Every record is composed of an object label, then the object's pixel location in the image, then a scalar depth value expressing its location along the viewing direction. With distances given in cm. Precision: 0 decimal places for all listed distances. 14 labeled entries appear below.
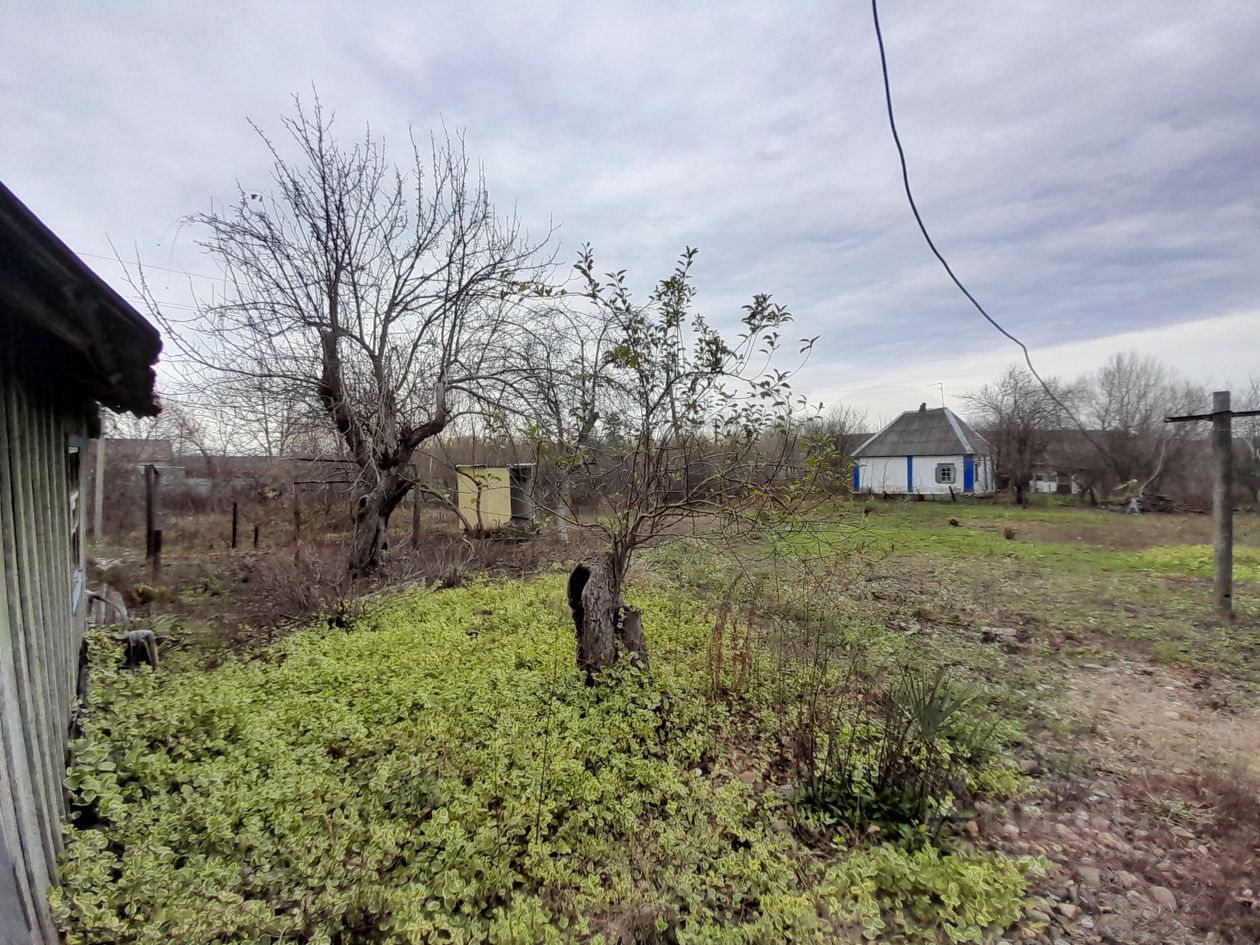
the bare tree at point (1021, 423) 2308
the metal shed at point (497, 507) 1238
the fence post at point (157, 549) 823
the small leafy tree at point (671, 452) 444
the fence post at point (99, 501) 1040
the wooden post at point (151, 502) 847
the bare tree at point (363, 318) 698
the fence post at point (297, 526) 927
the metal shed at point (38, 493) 161
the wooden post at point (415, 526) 950
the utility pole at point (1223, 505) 667
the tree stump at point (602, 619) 443
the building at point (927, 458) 2694
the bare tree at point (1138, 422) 2186
